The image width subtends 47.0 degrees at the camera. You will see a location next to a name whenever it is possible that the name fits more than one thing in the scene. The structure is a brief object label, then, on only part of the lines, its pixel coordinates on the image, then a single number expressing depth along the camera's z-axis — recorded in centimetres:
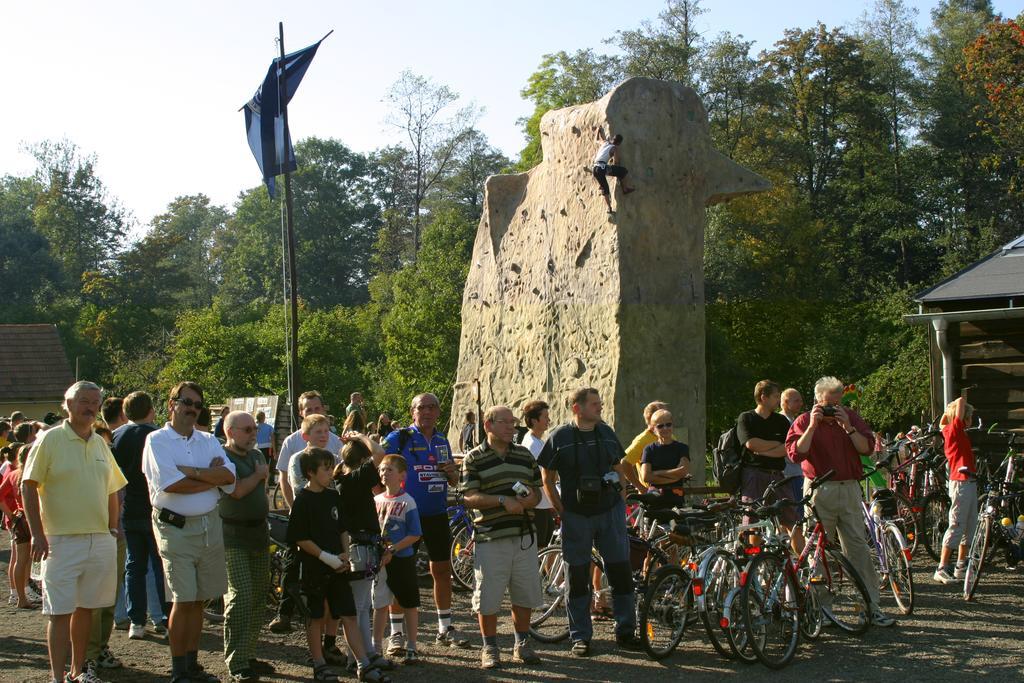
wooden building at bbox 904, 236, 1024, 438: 1375
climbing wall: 1578
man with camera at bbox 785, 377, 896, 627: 902
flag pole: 2242
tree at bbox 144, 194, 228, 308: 6769
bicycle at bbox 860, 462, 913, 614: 946
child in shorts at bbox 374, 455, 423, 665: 823
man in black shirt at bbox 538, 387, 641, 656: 835
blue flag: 2277
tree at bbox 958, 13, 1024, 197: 2762
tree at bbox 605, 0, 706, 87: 4184
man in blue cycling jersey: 888
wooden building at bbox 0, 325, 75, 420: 3350
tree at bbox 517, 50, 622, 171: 4115
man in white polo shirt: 734
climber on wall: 1573
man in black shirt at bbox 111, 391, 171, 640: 916
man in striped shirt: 812
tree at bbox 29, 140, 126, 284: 6712
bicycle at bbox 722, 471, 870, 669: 783
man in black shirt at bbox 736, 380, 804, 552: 1030
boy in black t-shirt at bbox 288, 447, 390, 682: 761
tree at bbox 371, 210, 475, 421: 3728
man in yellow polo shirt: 717
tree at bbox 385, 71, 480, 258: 4978
